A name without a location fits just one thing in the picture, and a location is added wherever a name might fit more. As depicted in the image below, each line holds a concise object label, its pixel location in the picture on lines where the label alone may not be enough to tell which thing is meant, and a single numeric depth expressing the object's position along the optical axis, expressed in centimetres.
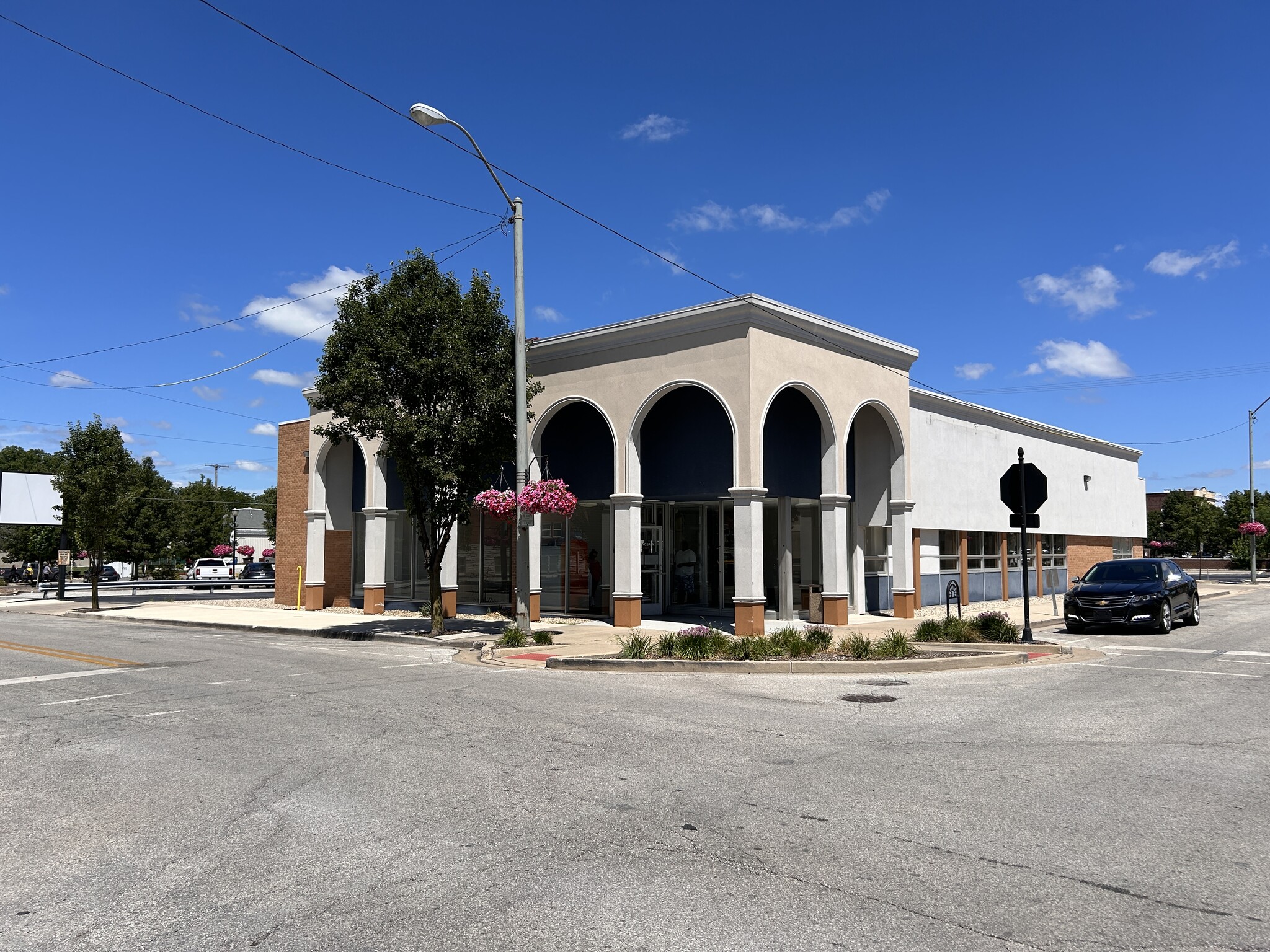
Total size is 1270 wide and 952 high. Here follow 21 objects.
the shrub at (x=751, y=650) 1399
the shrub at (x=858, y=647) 1398
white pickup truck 5925
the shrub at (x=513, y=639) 1703
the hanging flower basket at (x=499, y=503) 1812
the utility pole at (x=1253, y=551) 4538
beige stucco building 1967
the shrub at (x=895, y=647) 1411
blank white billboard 5169
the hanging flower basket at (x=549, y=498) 1780
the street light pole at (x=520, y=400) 1772
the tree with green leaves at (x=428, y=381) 1877
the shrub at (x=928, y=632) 1598
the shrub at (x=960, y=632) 1605
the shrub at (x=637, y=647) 1428
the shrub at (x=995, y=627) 1634
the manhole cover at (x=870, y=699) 1062
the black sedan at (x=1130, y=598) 1905
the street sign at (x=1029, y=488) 1698
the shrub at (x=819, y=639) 1446
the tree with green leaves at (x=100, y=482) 2942
